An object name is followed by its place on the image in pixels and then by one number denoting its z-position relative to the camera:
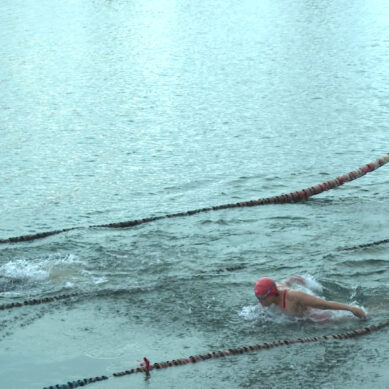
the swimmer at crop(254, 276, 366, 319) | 18.20
